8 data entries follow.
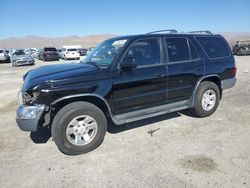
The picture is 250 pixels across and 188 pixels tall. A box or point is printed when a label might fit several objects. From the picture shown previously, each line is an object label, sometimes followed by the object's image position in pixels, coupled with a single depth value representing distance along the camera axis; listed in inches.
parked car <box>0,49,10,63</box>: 1039.0
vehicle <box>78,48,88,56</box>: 1466.0
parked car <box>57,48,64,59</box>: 1166.5
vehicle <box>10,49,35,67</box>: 821.7
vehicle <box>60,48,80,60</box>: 1113.4
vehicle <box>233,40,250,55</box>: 1074.7
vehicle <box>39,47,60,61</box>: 1053.8
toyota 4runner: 146.9
